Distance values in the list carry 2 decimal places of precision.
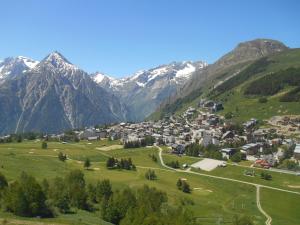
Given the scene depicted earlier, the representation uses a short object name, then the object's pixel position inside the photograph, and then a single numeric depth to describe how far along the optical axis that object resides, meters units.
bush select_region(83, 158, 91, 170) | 137.41
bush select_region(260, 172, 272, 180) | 136.86
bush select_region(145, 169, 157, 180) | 126.57
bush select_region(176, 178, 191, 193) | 118.11
